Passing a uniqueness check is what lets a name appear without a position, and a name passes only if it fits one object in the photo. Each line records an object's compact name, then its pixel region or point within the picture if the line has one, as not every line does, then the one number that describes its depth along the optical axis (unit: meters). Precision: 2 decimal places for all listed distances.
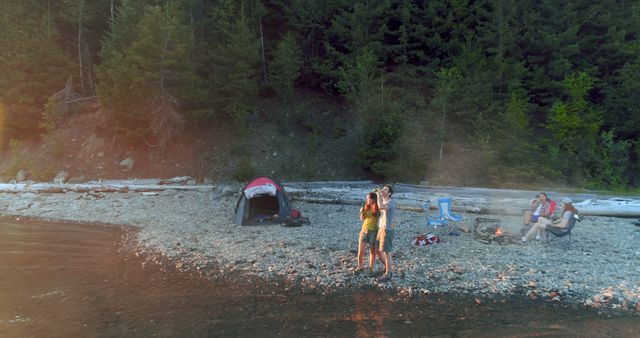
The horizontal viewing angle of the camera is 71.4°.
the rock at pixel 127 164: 24.39
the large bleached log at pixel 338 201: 15.84
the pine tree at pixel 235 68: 25.22
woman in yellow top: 9.01
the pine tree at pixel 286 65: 26.48
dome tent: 14.00
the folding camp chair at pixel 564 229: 11.05
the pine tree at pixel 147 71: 22.95
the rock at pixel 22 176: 23.77
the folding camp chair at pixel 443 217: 13.14
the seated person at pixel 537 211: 11.74
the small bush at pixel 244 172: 21.72
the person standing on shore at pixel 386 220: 8.80
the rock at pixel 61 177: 22.74
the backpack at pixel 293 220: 13.74
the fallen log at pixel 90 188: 20.17
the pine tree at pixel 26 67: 27.53
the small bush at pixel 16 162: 24.28
